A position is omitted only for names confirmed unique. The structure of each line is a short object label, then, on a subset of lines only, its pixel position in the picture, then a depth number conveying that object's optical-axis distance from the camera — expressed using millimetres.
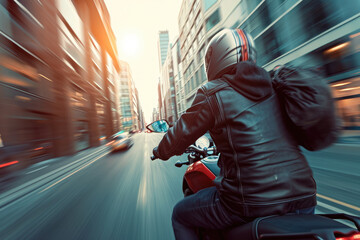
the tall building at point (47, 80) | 7164
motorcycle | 663
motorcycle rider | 902
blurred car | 10501
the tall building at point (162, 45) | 109312
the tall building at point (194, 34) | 24795
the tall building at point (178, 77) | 48772
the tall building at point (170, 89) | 67188
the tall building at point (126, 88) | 58831
